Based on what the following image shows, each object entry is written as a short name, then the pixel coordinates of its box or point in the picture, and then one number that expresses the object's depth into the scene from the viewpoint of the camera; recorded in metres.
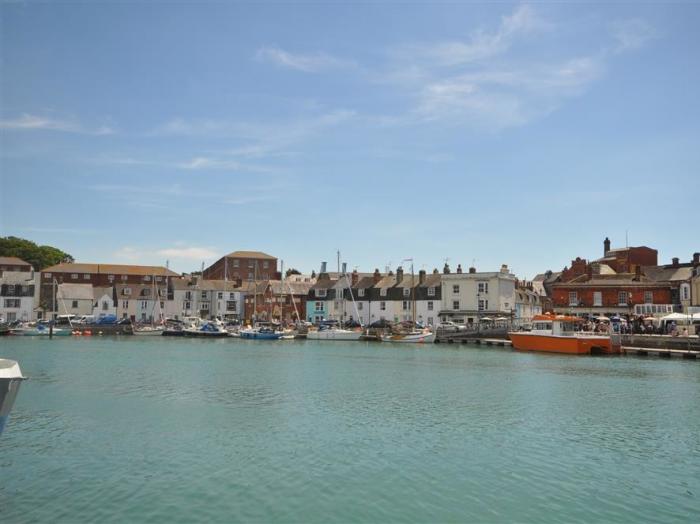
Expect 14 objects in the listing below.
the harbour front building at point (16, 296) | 112.69
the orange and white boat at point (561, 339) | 60.75
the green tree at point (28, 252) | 139.62
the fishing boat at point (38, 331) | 91.88
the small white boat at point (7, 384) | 14.57
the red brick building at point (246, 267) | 141.75
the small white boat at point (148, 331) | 96.75
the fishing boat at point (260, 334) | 88.19
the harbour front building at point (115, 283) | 117.38
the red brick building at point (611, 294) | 78.81
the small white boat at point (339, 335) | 85.00
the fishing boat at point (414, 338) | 79.56
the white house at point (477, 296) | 89.88
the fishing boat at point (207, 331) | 93.50
